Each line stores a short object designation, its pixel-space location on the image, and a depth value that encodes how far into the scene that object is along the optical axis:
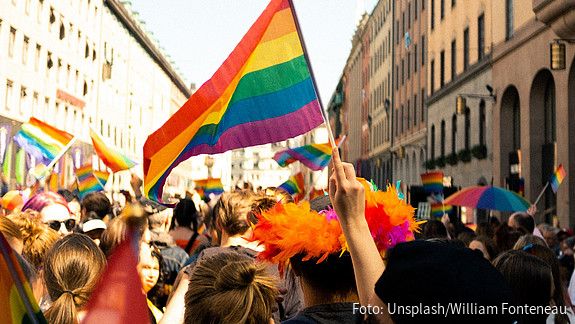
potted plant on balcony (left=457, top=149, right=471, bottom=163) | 34.00
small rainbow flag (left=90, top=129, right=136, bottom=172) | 14.26
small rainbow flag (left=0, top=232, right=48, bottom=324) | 1.56
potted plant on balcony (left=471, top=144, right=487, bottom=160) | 31.65
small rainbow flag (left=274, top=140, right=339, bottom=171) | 13.39
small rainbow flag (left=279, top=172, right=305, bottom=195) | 15.30
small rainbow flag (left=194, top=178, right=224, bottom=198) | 18.89
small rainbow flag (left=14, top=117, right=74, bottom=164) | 14.23
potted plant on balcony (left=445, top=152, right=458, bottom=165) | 36.16
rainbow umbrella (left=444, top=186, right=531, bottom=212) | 13.27
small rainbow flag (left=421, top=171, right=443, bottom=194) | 17.12
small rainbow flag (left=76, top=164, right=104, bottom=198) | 16.27
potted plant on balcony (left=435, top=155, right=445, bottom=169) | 39.05
